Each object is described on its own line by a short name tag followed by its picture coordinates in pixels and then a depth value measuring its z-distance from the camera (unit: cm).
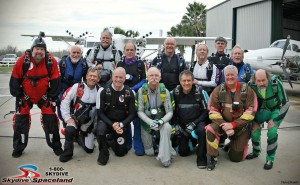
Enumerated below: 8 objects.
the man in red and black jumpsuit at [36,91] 390
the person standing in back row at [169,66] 468
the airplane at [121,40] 1783
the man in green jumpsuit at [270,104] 384
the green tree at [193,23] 4195
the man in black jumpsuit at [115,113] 395
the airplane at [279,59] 1155
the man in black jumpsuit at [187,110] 405
